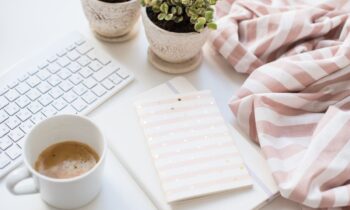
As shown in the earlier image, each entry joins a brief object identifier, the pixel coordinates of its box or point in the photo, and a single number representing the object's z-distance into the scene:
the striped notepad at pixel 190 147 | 0.62
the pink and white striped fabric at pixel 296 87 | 0.61
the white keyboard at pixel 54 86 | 0.67
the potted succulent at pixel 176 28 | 0.69
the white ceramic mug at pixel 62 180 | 0.56
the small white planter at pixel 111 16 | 0.73
